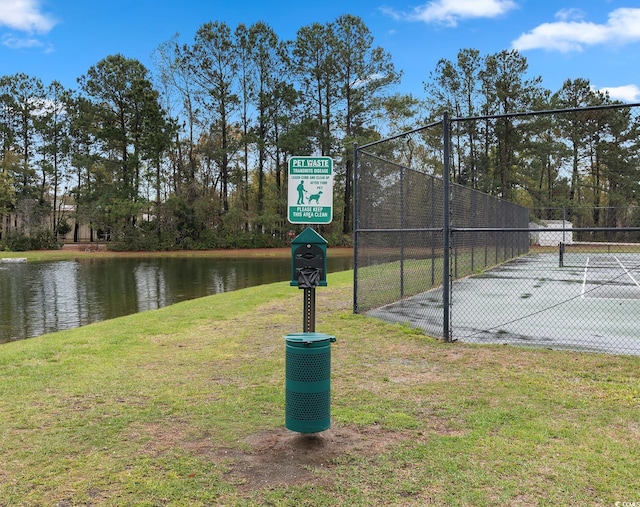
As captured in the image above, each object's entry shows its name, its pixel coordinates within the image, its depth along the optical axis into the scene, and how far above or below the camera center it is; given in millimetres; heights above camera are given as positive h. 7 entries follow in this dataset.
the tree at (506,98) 40312 +9915
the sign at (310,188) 5398 +443
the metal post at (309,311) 4312 -620
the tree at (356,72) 45625 +13593
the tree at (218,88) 45406 +12107
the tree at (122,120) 43219 +9286
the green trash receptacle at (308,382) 3750 -1029
